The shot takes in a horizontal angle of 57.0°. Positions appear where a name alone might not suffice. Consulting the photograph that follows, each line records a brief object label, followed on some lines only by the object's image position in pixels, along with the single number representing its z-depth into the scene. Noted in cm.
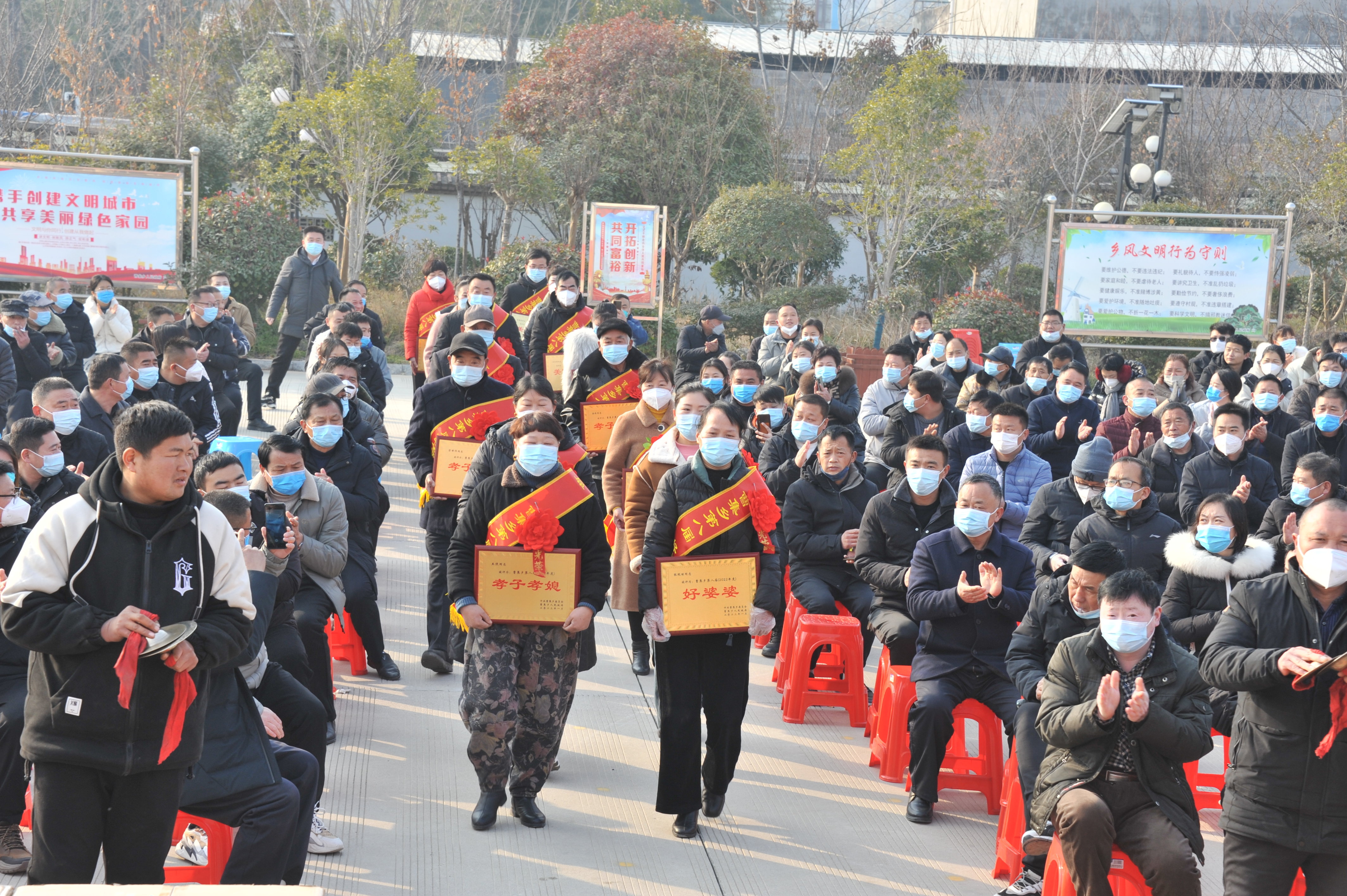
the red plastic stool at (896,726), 605
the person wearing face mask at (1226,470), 832
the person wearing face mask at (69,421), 691
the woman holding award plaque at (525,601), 527
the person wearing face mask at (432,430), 718
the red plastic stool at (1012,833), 503
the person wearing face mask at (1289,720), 400
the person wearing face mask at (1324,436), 950
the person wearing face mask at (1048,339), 1271
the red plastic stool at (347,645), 720
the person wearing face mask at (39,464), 589
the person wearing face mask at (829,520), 722
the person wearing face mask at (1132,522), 663
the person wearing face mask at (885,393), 1011
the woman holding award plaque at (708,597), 534
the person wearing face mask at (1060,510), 703
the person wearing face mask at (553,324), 1098
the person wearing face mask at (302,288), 1394
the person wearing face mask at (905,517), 662
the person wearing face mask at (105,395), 773
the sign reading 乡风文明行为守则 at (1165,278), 1653
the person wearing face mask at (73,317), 1223
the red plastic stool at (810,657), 687
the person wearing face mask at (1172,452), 866
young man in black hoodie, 345
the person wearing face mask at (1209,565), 624
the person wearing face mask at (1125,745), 424
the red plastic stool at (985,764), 580
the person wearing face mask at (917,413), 901
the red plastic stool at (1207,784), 590
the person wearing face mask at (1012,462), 789
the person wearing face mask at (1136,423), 930
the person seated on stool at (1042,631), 496
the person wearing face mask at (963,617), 564
